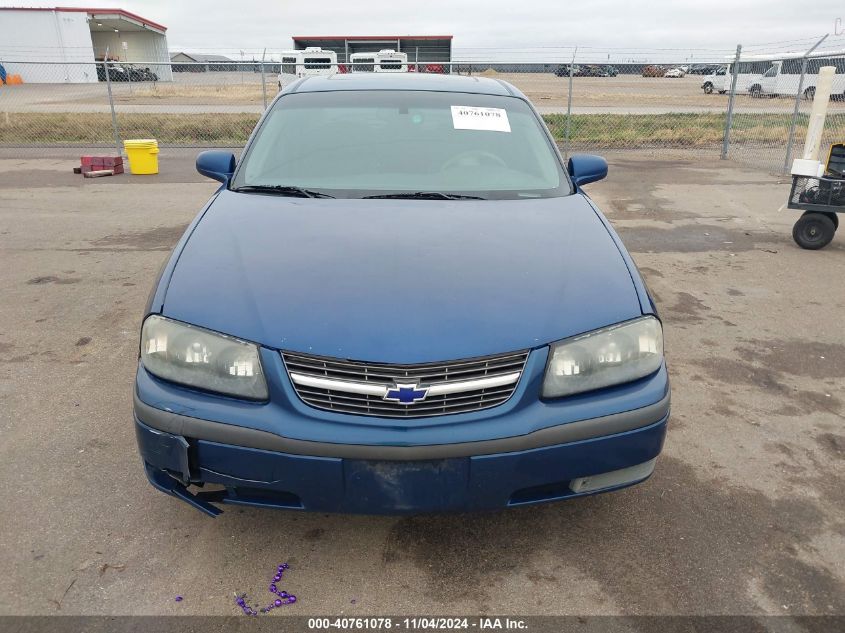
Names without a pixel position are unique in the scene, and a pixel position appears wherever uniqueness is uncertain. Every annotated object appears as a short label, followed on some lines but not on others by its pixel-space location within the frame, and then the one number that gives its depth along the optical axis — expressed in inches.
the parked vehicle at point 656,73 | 1809.3
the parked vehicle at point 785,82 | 941.2
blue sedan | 76.5
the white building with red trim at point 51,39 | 1577.3
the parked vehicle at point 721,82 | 1344.1
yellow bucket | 430.9
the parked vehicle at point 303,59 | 818.4
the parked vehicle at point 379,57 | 943.9
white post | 291.7
